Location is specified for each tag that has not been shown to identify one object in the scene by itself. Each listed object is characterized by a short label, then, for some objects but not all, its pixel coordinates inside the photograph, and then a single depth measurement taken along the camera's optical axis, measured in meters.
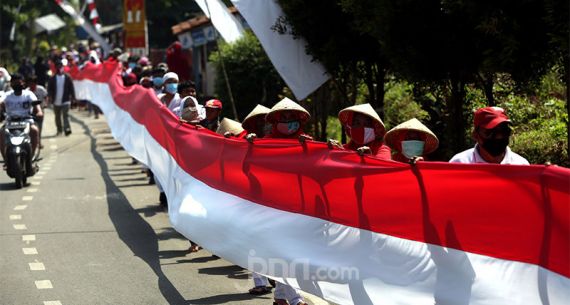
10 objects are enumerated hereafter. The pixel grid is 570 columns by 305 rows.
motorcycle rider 19.39
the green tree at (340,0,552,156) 10.95
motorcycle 18.42
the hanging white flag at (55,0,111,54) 39.44
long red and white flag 6.29
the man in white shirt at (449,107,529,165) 7.22
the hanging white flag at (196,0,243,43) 19.70
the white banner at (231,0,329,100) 16.31
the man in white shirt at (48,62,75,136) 29.52
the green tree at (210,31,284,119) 27.86
